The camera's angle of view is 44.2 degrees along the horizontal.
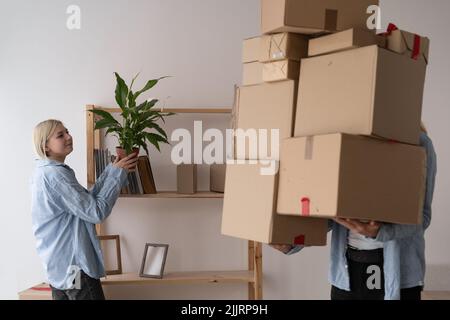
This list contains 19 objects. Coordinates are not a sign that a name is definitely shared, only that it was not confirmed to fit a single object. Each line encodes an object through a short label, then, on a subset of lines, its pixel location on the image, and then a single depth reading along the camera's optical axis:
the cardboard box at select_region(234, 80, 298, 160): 1.66
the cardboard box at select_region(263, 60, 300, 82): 1.63
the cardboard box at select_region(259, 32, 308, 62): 1.63
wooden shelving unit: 3.10
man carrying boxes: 1.49
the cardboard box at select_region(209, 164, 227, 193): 3.16
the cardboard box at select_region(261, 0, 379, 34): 1.58
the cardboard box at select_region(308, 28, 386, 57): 1.52
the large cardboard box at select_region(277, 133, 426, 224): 1.48
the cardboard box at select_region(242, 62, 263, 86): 1.78
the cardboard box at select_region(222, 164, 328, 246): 1.65
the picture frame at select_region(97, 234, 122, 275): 3.25
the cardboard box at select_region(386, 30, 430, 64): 1.54
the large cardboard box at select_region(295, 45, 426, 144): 1.47
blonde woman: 2.51
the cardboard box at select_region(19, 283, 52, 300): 2.95
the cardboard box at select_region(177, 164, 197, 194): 3.18
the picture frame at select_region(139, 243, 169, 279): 3.16
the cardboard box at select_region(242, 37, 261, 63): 1.78
